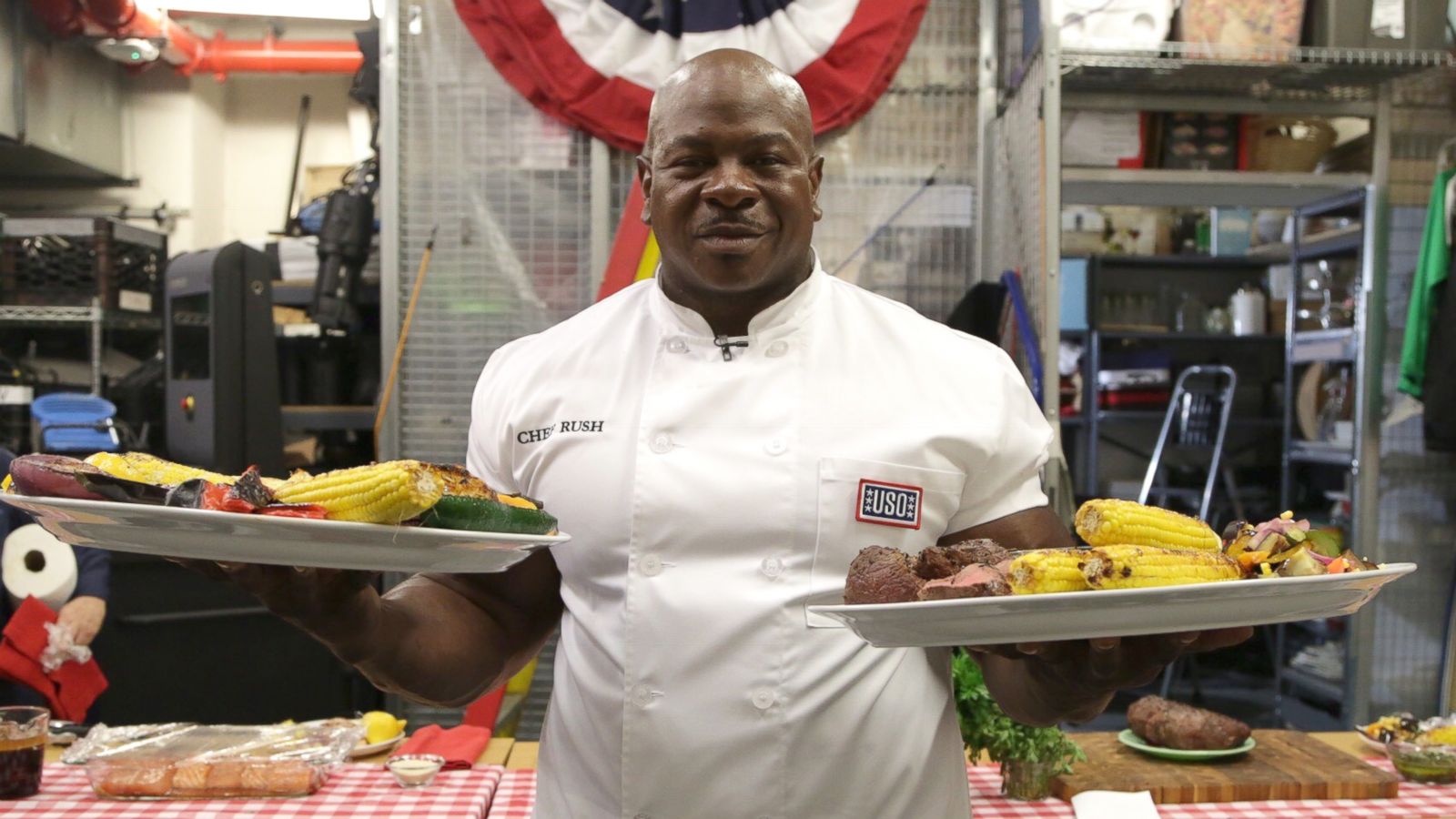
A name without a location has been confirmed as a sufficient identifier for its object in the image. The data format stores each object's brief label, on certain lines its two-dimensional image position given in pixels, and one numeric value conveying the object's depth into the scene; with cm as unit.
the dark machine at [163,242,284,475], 453
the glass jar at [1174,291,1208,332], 724
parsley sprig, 200
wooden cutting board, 210
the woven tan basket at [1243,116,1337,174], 429
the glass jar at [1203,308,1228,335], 720
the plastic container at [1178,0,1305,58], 379
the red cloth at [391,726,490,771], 229
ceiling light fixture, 623
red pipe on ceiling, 614
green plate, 222
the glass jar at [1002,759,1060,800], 206
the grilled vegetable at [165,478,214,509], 105
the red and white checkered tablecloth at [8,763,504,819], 200
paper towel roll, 314
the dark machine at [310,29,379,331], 452
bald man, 147
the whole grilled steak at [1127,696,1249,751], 224
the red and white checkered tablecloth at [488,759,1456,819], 204
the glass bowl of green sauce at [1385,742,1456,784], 221
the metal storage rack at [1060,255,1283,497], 695
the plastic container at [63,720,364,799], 206
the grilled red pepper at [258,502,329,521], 105
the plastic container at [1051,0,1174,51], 375
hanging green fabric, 400
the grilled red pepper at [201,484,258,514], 104
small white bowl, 214
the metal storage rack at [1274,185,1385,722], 421
